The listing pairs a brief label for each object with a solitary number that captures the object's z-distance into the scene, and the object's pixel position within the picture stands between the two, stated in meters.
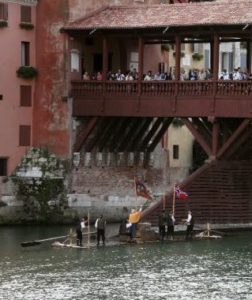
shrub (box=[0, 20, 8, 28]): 76.62
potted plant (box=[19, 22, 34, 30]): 77.50
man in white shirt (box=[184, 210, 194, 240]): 68.94
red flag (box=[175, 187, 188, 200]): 71.50
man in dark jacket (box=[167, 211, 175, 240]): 68.62
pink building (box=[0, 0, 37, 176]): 77.06
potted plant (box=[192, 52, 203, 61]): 93.88
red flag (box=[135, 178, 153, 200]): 72.81
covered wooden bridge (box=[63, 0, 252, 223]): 72.69
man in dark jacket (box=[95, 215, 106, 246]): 66.06
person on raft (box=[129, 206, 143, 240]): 67.62
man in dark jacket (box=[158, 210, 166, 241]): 68.19
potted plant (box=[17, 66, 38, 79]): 77.44
